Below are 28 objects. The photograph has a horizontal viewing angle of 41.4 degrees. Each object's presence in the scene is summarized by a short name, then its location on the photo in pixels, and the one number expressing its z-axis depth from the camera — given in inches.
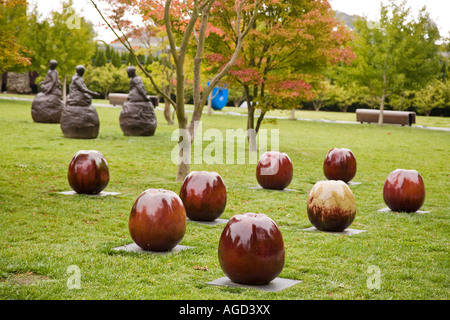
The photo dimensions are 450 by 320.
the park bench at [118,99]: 1838.1
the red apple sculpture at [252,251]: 230.2
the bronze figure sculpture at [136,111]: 882.1
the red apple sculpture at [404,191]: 392.8
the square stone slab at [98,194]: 423.2
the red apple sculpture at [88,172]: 412.8
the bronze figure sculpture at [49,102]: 1020.9
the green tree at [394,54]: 1414.7
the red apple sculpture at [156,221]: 276.1
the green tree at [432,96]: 1897.1
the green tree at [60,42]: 1593.3
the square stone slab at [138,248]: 281.1
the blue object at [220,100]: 1857.8
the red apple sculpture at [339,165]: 519.5
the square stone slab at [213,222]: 350.9
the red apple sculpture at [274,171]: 474.0
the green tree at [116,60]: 2365.9
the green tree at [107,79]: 2215.8
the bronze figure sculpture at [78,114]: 808.3
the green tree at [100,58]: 2333.9
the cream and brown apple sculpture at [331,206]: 334.6
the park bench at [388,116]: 1523.1
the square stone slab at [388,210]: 409.4
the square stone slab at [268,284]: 231.8
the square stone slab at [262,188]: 487.5
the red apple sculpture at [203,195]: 347.3
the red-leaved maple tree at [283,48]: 714.8
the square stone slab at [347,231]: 339.3
